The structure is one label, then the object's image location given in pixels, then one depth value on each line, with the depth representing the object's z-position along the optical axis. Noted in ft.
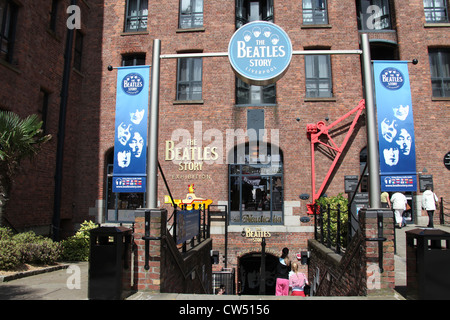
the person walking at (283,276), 27.37
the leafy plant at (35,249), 27.14
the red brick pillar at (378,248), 18.56
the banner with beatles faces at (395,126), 22.90
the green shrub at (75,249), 34.63
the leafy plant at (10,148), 29.66
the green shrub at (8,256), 24.47
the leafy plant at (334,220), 31.12
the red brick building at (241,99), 46.60
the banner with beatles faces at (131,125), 23.89
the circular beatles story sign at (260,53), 20.35
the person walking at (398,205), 42.47
